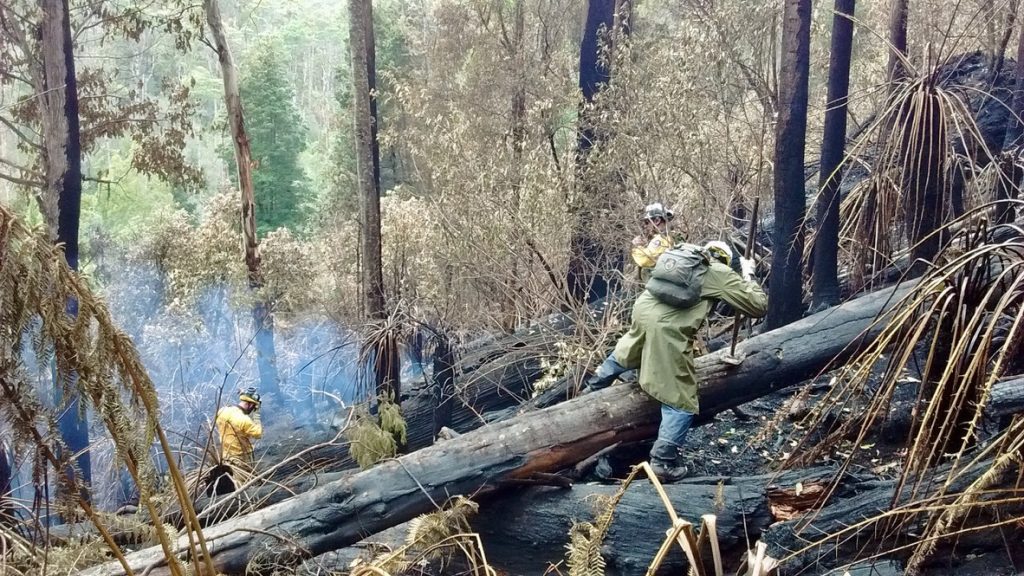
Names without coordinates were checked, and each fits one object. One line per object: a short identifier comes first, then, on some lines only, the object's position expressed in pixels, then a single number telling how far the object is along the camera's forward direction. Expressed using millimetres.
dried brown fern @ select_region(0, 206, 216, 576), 1969
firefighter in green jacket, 4516
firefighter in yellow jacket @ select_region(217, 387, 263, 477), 6832
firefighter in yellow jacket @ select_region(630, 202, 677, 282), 4930
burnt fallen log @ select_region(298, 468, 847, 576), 4035
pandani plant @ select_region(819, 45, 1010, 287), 4414
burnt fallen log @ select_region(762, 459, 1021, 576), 2854
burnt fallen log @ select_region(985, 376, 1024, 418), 3332
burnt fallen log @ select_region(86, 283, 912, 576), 4152
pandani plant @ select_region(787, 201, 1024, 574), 2400
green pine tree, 18641
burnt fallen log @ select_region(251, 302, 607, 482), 7492
